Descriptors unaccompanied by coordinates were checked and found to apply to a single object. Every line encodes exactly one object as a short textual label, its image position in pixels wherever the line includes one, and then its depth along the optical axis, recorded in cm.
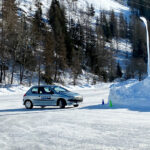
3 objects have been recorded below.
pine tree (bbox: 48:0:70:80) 5462
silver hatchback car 1725
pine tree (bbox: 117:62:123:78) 7816
